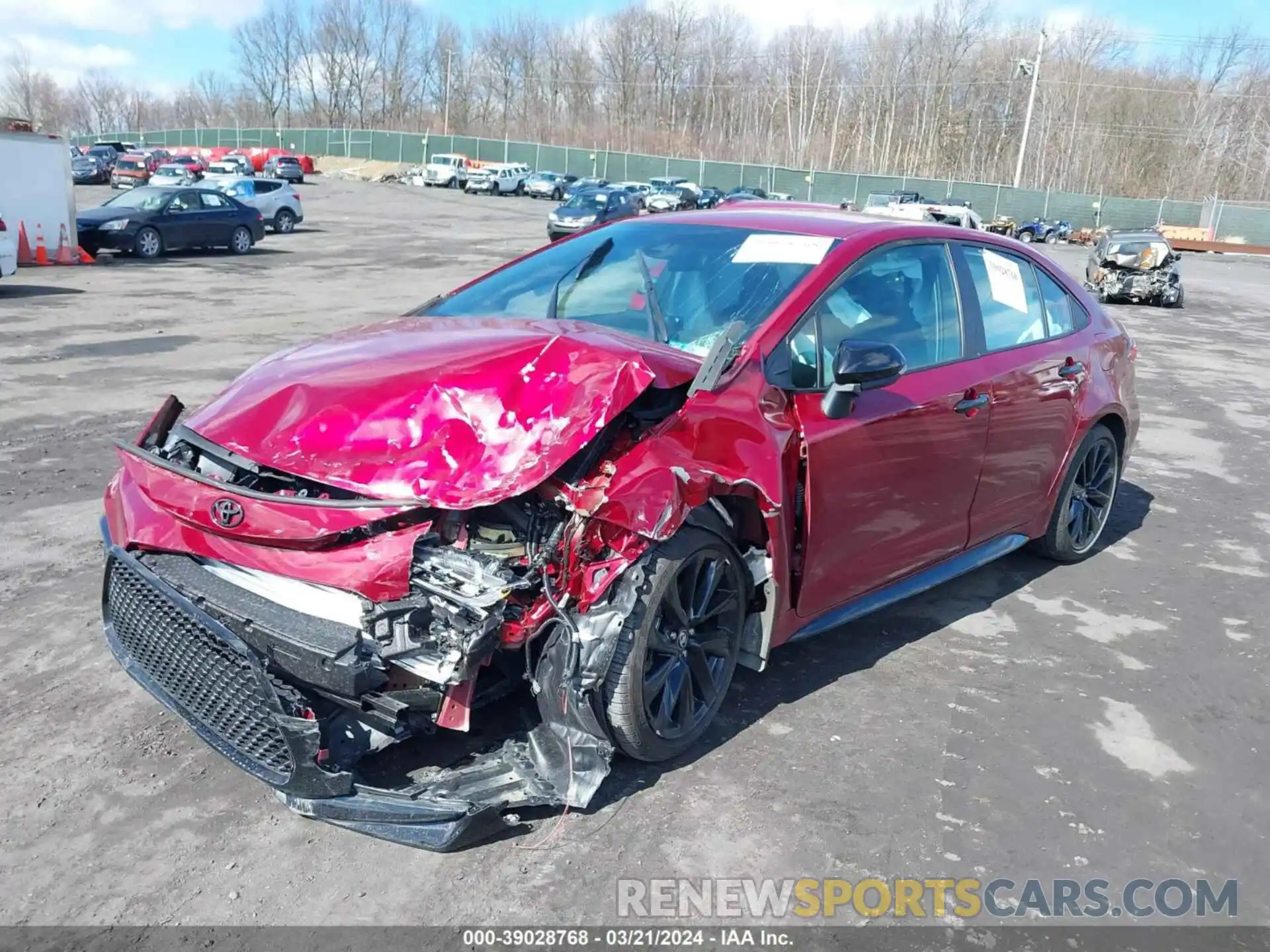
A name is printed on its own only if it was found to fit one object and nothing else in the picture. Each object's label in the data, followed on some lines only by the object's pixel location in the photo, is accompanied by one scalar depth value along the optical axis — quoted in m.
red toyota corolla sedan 3.00
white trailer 18.94
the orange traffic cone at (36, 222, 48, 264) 19.45
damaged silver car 21.55
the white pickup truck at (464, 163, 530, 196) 58.66
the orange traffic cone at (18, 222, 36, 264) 19.17
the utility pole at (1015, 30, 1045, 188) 55.28
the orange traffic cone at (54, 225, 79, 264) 19.78
